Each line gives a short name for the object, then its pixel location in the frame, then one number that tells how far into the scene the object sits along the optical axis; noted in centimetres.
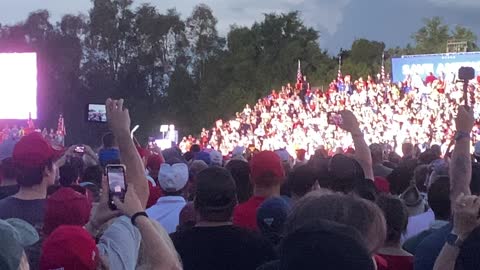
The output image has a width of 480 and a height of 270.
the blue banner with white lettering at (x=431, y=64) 4384
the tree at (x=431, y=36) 7644
